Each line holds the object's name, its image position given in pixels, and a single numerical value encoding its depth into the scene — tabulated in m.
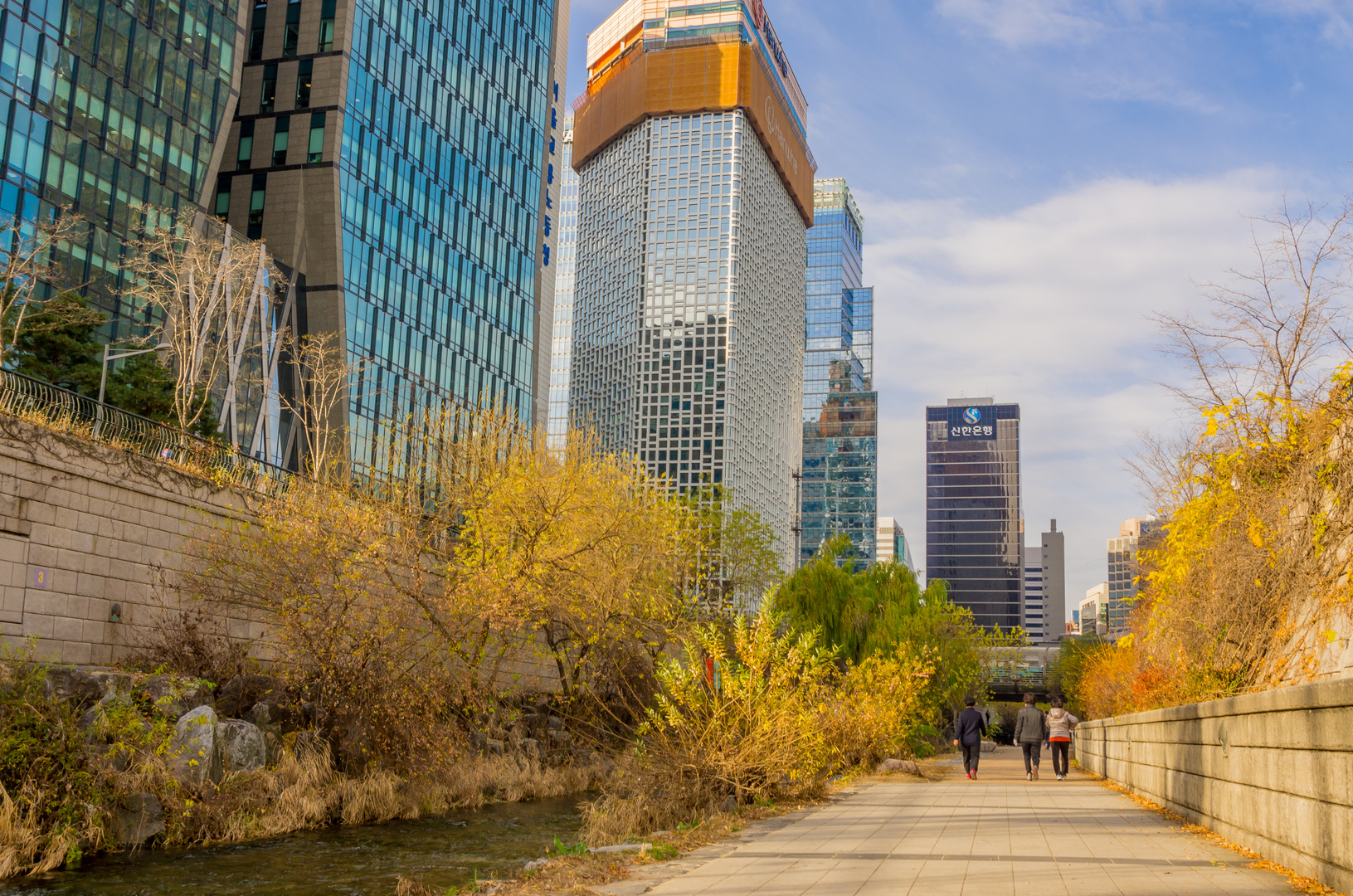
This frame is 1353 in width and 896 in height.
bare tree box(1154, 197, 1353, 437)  13.84
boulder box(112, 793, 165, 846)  13.02
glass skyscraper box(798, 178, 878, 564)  189.00
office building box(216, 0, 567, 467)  59.03
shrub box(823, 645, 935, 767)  20.31
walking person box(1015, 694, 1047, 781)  21.34
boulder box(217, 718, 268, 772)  15.38
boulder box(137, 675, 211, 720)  14.80
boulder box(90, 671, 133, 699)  14.61
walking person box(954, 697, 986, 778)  21.59
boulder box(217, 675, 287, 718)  17.88
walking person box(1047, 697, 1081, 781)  21.53
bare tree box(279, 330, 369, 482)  51.47
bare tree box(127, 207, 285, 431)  32.03
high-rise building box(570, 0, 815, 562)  140.50
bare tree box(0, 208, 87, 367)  31.48
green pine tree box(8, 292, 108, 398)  33.47
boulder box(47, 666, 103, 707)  14.22
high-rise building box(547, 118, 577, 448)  160.00
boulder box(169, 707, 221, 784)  14.20
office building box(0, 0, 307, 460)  43.22
